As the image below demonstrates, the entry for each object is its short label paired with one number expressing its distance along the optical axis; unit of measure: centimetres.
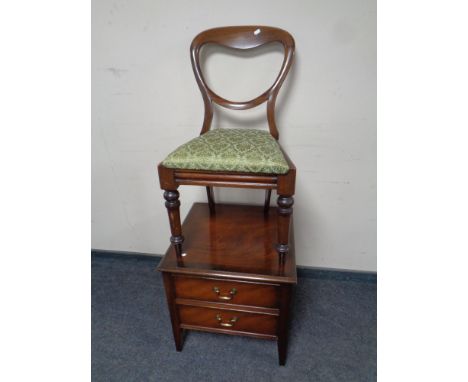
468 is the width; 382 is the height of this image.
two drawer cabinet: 95
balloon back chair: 83
